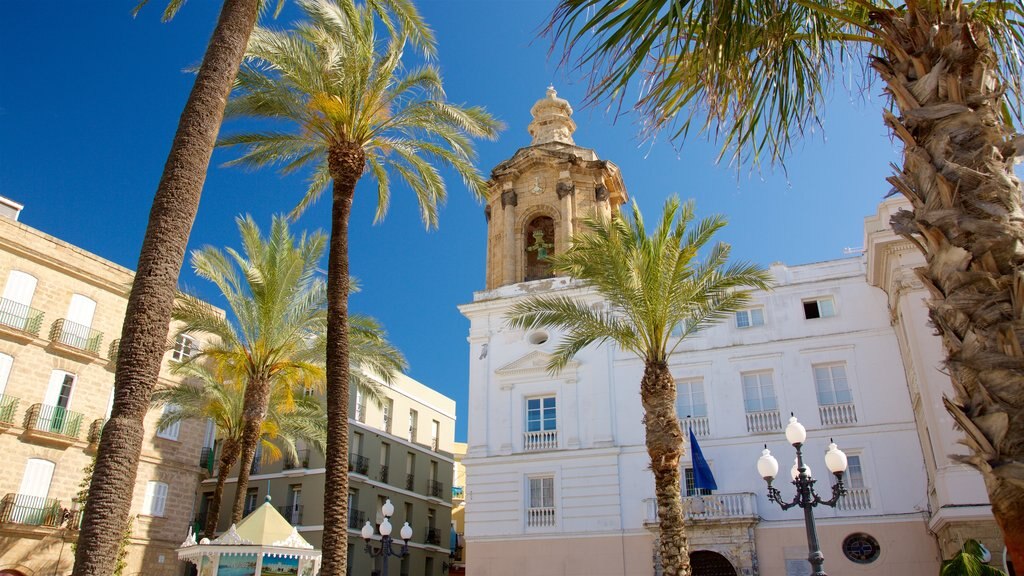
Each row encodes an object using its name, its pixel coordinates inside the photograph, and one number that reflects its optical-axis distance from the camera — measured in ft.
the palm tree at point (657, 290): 56.75
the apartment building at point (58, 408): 84.53
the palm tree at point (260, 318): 74.02
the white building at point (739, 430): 74.95
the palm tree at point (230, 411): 83.46
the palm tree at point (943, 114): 14.62
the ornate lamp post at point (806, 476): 43.52
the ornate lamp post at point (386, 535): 65.20
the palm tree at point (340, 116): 49.21
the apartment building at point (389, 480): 117.39
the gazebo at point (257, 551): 58.34
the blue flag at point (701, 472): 72.08
